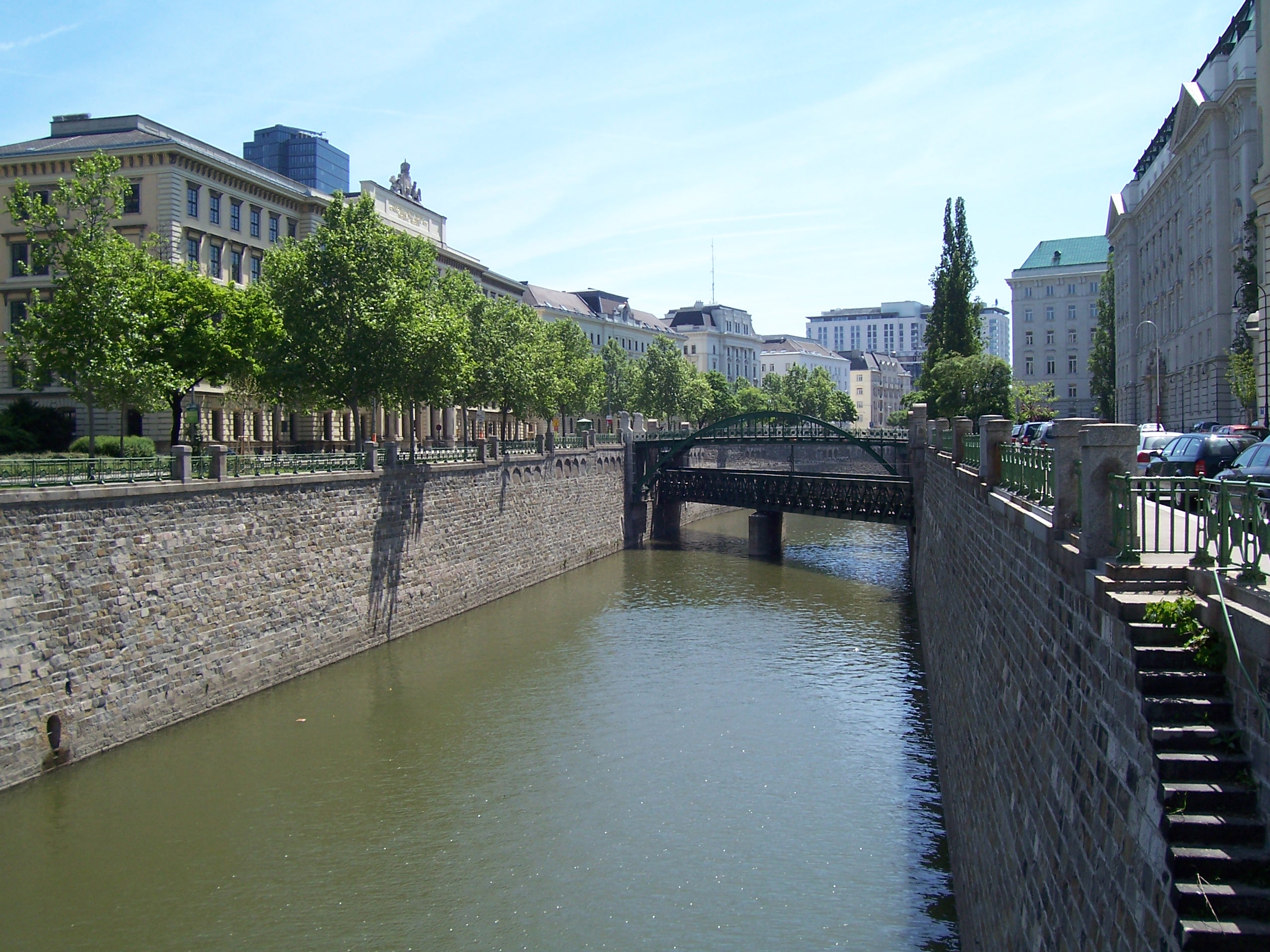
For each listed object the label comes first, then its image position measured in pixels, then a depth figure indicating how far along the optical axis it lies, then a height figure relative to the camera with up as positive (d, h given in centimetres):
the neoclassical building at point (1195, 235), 5188 +1220
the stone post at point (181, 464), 2398 -77
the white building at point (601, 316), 11031 +1388
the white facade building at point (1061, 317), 10981 +1304
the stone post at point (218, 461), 2508 -71
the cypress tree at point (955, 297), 7288 +1010
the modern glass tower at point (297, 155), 16412 +4541
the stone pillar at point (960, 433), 2498 +8
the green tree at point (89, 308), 3092 +377
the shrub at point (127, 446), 3559 -54
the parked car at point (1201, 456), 2205 -40
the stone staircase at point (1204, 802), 538 -209
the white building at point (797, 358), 17338 +1363
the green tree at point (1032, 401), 6512 +284
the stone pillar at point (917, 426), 4325 +45
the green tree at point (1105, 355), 9231 +766
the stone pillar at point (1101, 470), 836 -27
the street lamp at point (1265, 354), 3712 +318
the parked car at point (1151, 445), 2525 -22
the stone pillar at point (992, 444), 1644 -12
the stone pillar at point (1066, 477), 971 -38
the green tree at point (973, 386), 6625 +331
